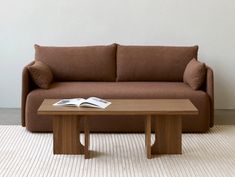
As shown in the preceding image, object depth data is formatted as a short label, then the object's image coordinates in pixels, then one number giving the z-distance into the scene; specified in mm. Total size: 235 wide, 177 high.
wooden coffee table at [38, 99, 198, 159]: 3416
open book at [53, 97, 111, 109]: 3390
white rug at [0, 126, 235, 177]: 3172
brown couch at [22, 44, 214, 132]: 4492
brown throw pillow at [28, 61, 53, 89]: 4207
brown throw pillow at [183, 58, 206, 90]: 4211
